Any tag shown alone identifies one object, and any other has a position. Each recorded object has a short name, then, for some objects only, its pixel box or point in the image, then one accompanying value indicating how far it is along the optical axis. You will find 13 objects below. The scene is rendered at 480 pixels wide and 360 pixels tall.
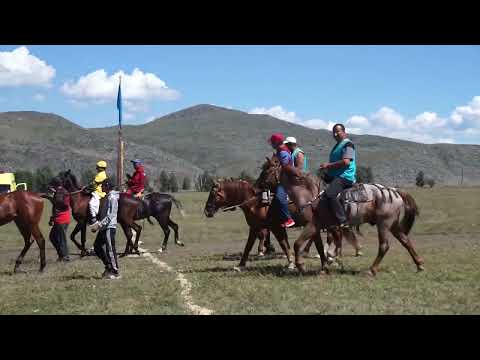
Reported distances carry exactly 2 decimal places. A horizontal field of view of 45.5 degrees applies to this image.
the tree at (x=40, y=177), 77.06
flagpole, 21.13
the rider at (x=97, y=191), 15.90
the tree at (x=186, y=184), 92.69
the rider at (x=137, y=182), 17.94
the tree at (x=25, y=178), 76.01
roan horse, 10.87
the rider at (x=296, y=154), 12.17
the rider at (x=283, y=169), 11.28
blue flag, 26.61
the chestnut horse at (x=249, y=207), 12.43
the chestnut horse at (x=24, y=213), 13.60
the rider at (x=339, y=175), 10.70
